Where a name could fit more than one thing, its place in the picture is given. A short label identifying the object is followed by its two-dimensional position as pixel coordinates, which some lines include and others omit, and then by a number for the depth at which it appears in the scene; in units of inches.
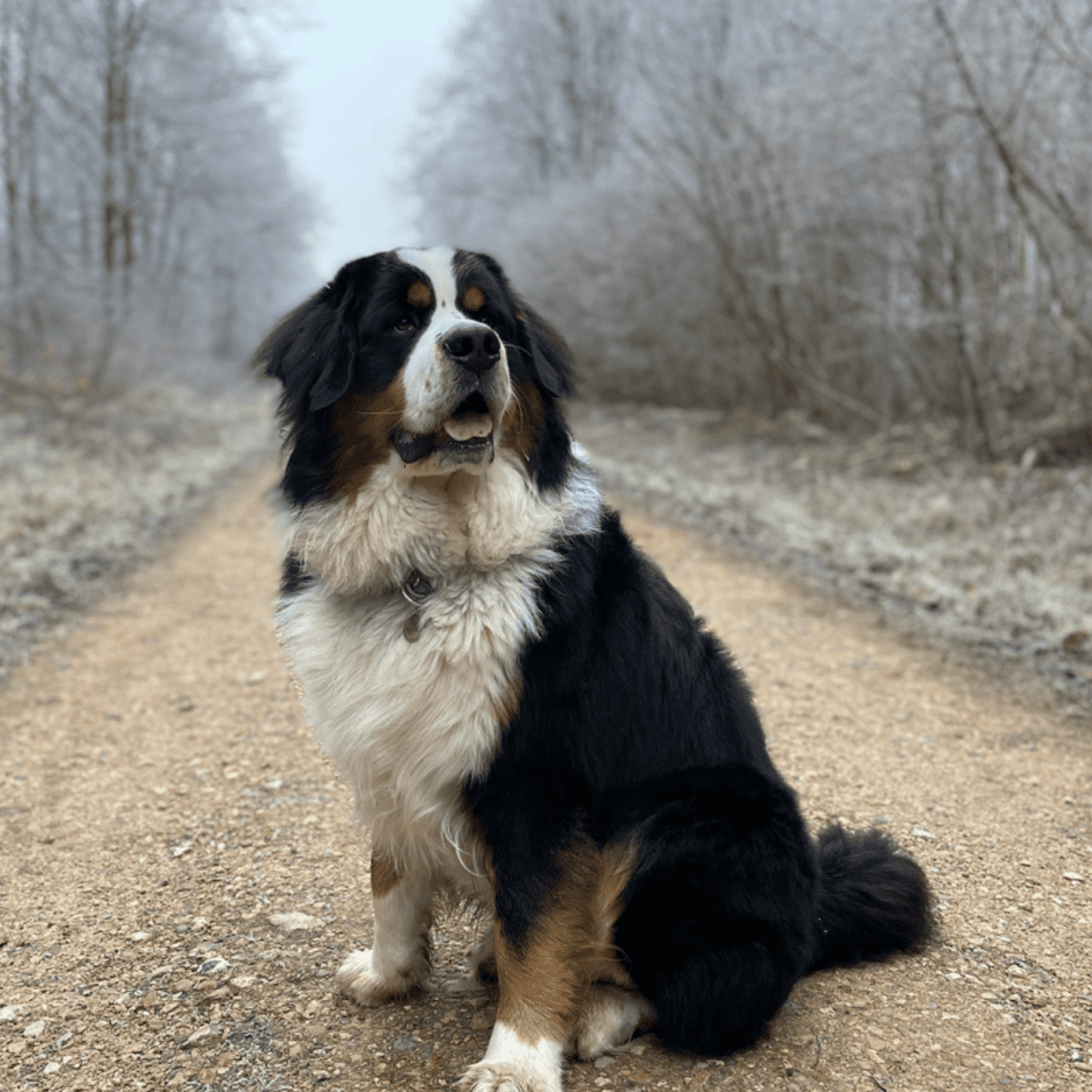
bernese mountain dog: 93.6
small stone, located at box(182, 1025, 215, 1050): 101.5
